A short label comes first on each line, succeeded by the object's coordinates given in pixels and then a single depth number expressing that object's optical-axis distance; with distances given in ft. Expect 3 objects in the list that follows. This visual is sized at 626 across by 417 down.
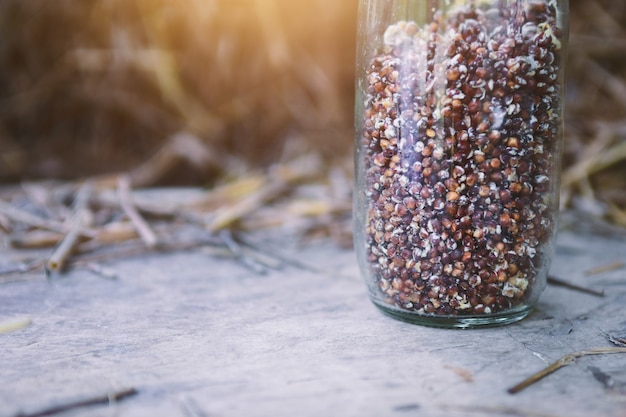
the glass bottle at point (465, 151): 1.10
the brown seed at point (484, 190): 1.11
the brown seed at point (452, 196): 1.11
